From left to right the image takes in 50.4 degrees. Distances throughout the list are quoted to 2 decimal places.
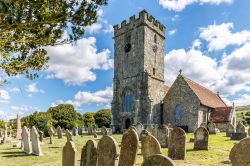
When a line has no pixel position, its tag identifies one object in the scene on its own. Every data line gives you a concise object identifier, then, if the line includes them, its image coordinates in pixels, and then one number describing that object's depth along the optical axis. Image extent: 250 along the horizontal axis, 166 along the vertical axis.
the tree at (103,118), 59.50
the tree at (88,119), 56.86
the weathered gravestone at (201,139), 13.74
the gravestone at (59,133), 25.94
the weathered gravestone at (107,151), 7.11
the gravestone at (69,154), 7.63
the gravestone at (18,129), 28.00
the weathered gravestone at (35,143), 13.24
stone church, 33.88
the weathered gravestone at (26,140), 14.10
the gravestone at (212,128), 28.08
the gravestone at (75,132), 31.61
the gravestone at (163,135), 15.15
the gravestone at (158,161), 3.94
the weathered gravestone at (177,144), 10.86
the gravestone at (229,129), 24.04
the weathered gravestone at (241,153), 6.59
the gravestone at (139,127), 20.96
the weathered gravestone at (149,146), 8.64
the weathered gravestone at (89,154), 7.08
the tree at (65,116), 45.03
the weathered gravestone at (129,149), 7.50
